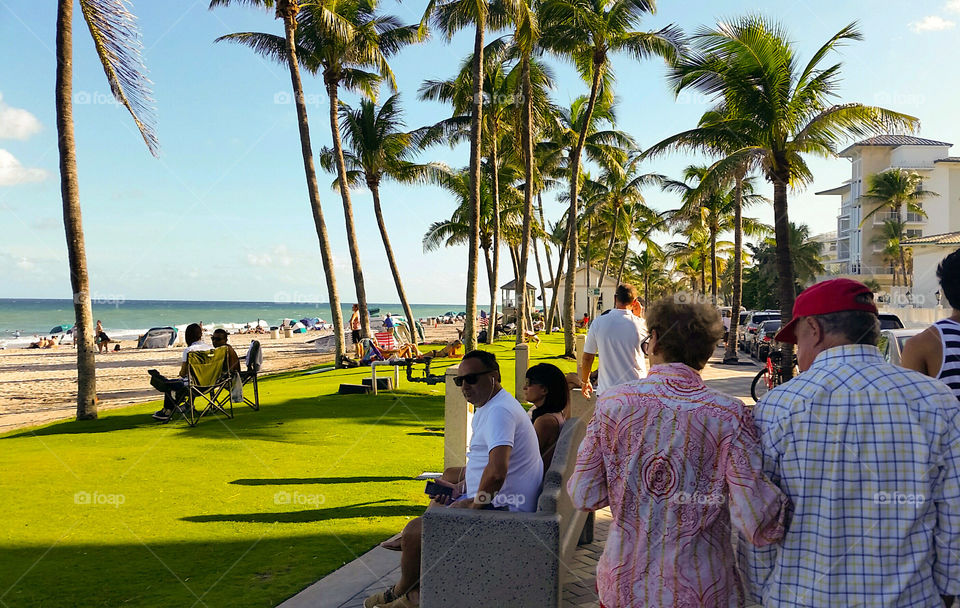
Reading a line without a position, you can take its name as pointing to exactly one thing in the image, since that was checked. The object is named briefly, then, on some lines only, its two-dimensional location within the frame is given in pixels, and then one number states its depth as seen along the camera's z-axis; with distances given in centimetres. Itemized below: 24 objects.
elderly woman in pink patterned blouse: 216
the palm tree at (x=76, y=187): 1180
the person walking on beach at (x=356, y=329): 2231
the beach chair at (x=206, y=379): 1072
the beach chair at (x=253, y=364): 1186
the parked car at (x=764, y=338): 2528
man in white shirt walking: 621
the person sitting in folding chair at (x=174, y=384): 1080
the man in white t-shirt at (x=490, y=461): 368
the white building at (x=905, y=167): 6538
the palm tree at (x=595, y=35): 2352
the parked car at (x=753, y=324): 3241
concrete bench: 297
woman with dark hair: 473
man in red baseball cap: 194
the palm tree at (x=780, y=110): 1470
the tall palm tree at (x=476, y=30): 1991
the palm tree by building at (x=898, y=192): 5834
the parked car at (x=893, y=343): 844
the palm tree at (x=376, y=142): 2855
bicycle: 1399
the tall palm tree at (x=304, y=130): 1980
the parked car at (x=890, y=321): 1443
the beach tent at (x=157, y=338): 4588
